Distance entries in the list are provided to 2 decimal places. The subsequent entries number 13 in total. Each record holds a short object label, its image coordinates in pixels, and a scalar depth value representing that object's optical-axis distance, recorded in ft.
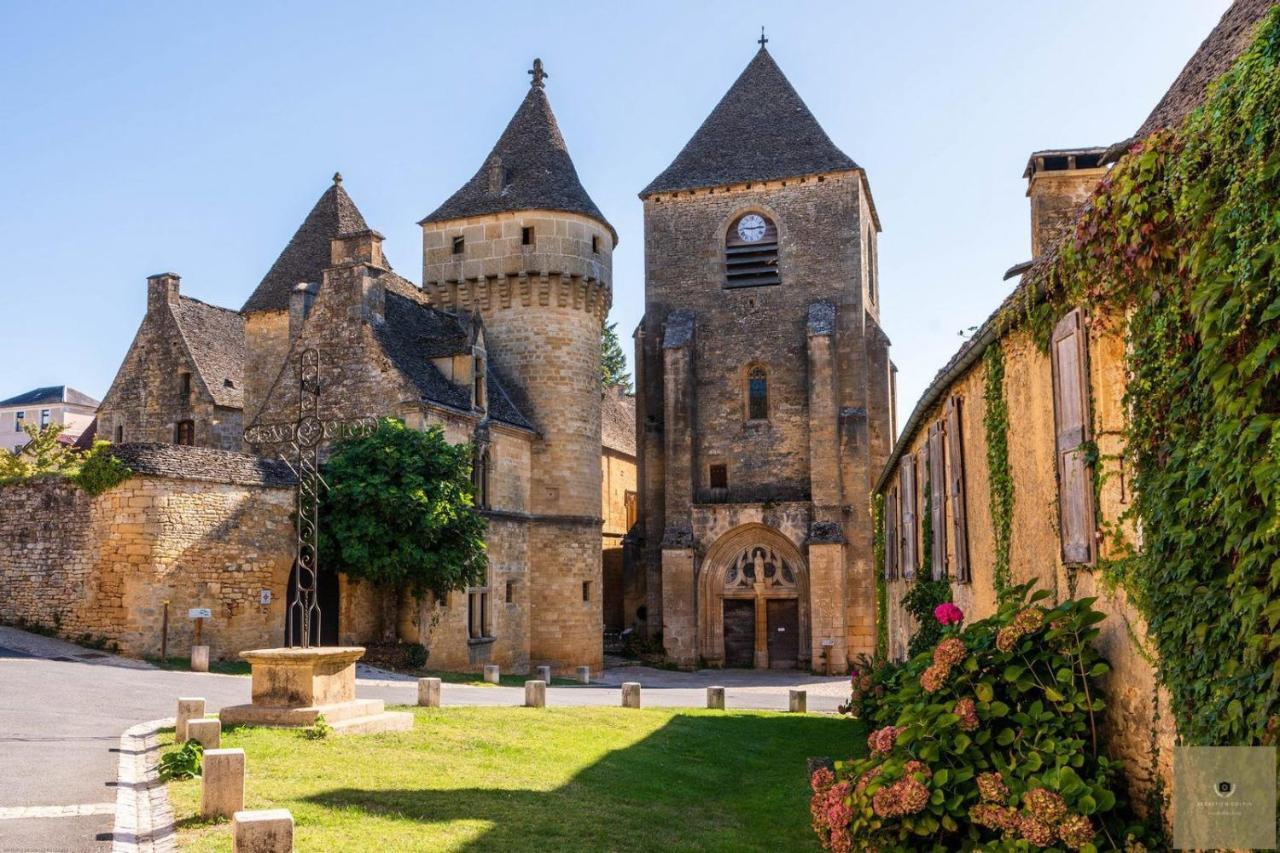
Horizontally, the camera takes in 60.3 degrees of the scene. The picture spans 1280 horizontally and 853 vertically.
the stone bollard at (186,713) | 40.40
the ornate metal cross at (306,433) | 79.30
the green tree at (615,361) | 217.15
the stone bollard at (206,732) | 35.86
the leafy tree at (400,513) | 80.02
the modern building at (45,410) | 249.96
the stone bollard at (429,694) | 55.06
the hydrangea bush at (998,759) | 19.83
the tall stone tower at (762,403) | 111.24
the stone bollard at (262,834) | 22.76
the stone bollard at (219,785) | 27.78
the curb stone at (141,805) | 25.82
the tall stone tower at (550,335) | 105.81
